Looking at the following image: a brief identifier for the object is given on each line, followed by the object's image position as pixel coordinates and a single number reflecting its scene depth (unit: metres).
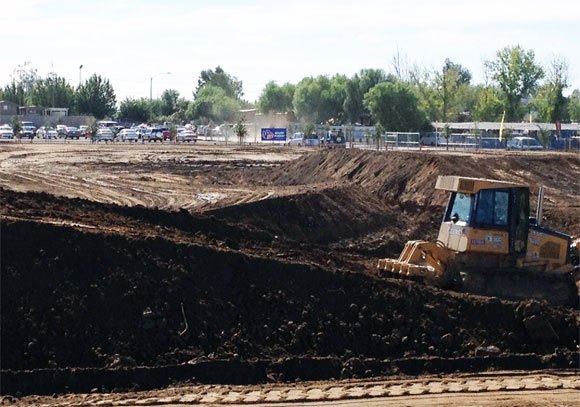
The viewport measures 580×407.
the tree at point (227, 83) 186.64
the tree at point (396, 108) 98.06
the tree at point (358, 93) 121.81
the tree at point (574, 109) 124.57
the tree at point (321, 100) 124.56
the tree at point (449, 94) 120.44
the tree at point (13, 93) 142.88
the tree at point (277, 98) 139.75
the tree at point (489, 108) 115.25
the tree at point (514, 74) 114.69
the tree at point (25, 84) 143.00
